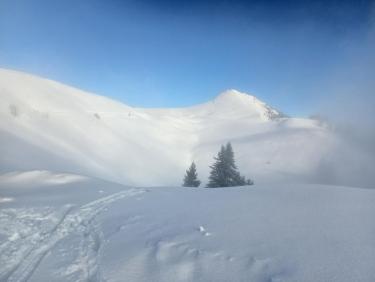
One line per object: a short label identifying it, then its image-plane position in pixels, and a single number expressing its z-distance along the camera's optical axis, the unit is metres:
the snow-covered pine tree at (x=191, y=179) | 32.09
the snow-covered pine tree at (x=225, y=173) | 29.77
